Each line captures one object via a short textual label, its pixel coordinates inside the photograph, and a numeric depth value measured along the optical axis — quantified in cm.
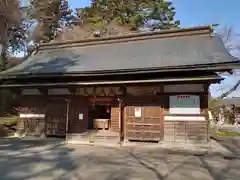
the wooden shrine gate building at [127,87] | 749
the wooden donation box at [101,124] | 901
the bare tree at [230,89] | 1772
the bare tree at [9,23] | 1480
